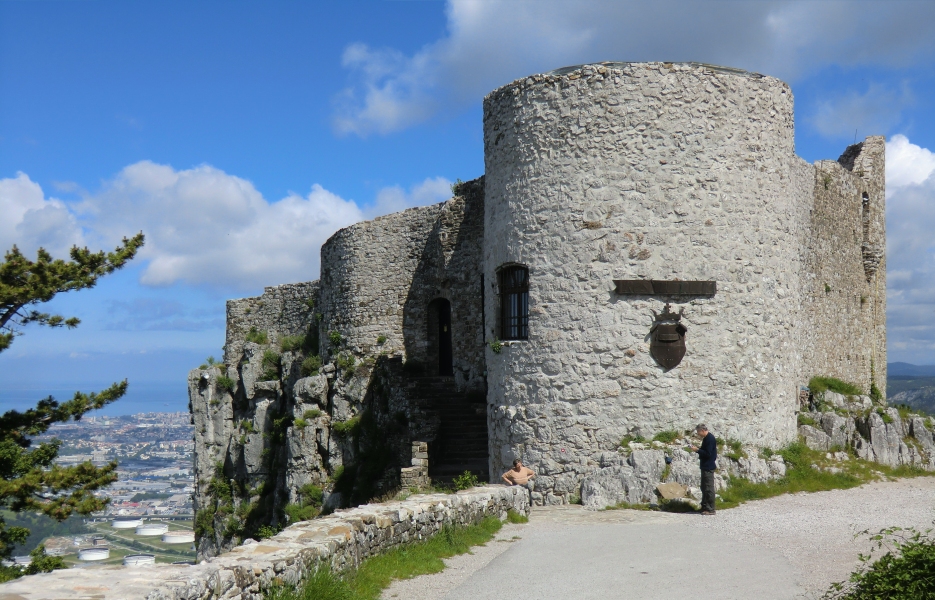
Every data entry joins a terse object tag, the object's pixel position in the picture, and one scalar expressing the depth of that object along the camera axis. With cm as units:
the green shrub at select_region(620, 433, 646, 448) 1466
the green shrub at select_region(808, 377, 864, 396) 1998
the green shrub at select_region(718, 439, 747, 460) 1492
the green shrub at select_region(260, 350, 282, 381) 2894
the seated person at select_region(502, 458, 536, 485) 1388
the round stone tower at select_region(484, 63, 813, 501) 1489
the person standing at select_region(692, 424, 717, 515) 1312
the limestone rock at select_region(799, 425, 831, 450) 1733
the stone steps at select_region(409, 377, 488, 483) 1921
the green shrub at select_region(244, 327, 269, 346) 3039
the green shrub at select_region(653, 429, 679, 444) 1463
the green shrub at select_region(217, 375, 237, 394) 3067
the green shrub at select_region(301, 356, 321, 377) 2578
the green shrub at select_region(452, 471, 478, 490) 1360
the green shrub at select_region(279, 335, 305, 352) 2855
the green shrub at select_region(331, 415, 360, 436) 2281
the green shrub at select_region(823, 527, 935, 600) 661
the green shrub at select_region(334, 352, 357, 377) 2378
